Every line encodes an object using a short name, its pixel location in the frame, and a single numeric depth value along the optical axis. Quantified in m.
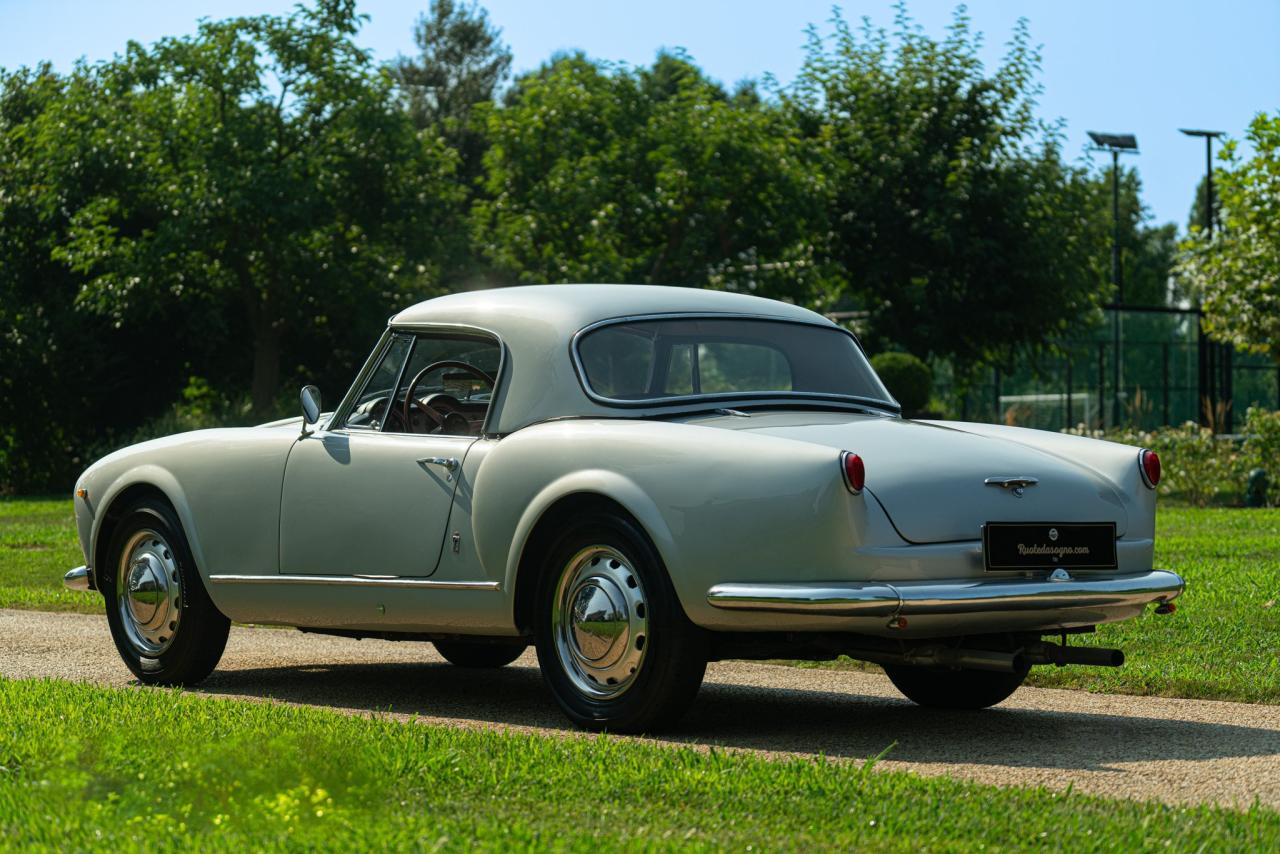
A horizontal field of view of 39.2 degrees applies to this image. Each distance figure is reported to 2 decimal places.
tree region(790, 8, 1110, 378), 34.78
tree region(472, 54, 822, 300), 29.70
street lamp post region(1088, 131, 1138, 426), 43.16
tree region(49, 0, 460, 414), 28.72
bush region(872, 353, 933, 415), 29.94
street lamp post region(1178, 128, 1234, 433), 42.33
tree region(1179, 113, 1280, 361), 23.33
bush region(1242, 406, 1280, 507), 23.92
